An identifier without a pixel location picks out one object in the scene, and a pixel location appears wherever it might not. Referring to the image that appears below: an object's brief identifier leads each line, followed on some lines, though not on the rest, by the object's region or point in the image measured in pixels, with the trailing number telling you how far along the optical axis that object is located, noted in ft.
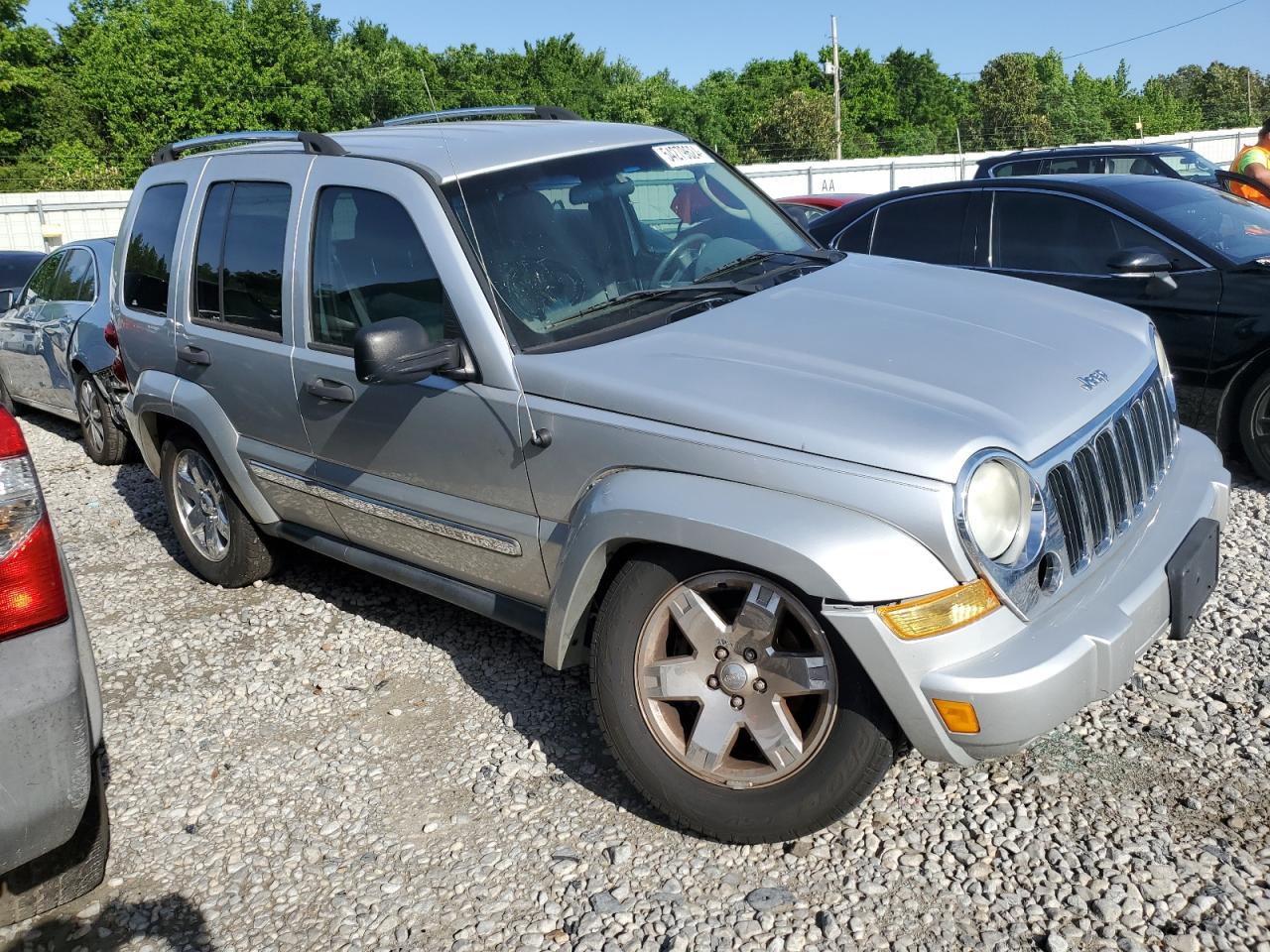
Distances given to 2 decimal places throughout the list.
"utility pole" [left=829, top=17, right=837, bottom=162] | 183.63
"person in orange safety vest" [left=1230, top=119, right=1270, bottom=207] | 27.25
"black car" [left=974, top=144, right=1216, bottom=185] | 41.65
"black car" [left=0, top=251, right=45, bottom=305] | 36.60
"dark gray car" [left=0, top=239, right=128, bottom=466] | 26.94
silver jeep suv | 8.76
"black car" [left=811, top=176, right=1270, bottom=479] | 18.71
